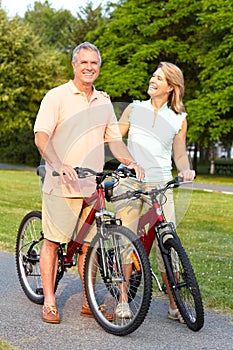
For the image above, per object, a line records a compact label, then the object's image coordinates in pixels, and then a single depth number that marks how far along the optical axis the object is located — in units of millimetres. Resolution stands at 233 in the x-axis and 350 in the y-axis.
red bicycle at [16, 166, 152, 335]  4523
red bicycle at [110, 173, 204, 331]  4594
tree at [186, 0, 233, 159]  33750
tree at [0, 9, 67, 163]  39031
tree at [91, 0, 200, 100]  38375
